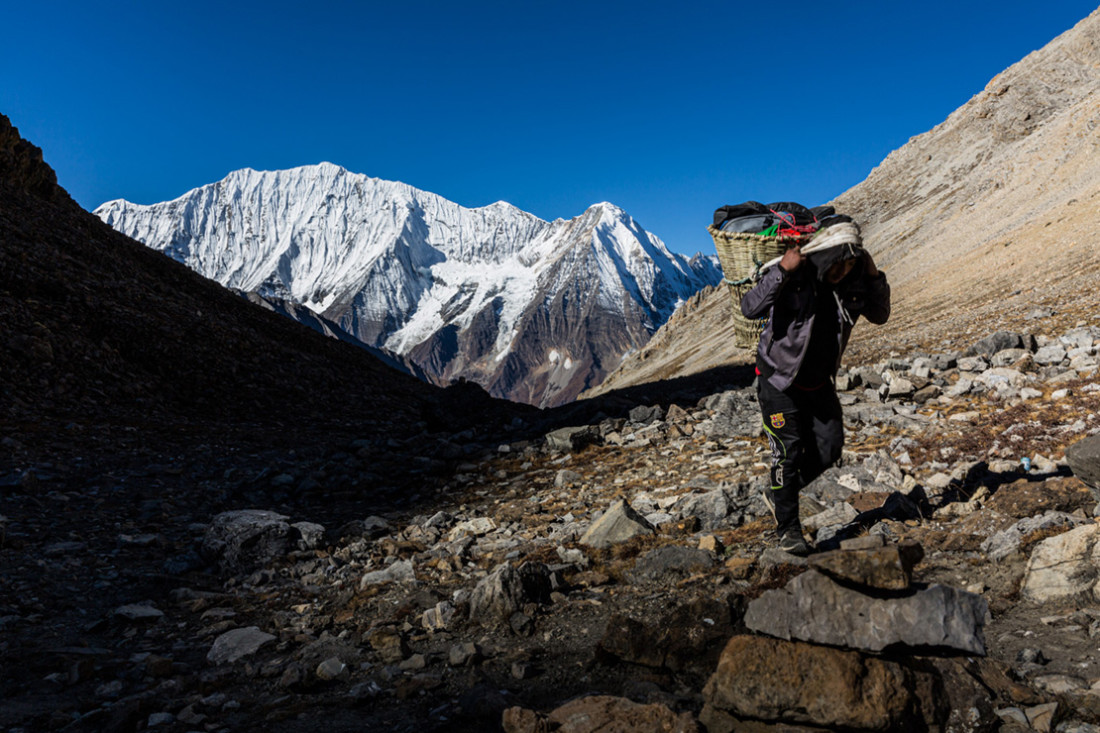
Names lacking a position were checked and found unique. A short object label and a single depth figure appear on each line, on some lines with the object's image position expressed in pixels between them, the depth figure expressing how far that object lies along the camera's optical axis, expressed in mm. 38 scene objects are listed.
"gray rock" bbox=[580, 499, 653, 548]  5574
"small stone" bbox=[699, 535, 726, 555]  4945
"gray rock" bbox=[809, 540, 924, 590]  3006
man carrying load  4547
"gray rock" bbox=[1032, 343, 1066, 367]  8469
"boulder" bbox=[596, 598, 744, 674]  3344
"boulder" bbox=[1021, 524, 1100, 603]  3395
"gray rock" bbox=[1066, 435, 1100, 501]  4309
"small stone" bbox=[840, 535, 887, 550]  3235
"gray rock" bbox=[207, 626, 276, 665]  4129
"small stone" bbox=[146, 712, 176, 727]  3188
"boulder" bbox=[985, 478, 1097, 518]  4484
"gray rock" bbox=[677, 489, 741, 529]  5699
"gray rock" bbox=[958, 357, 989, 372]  9156
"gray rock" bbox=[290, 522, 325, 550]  6301
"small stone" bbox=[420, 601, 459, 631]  4215
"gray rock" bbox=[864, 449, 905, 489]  5922
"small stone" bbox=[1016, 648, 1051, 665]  2886
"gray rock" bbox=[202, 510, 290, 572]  5969
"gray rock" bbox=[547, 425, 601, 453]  9719
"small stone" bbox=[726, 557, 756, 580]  4430
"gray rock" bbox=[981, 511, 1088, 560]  4000
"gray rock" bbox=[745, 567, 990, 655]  2863
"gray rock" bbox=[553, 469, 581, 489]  8165
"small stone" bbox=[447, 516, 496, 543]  6500
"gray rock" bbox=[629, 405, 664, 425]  10422
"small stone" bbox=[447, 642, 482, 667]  3650
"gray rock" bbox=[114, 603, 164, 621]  4762
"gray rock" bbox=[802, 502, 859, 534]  5266
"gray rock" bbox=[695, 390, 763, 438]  8898
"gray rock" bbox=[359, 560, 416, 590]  5216
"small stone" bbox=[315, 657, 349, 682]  3674
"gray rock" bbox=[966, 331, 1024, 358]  9461
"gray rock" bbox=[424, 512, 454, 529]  6910
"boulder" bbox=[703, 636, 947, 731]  2525
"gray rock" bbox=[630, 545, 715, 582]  4633
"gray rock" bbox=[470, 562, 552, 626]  4223
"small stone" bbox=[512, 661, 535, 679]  3441
